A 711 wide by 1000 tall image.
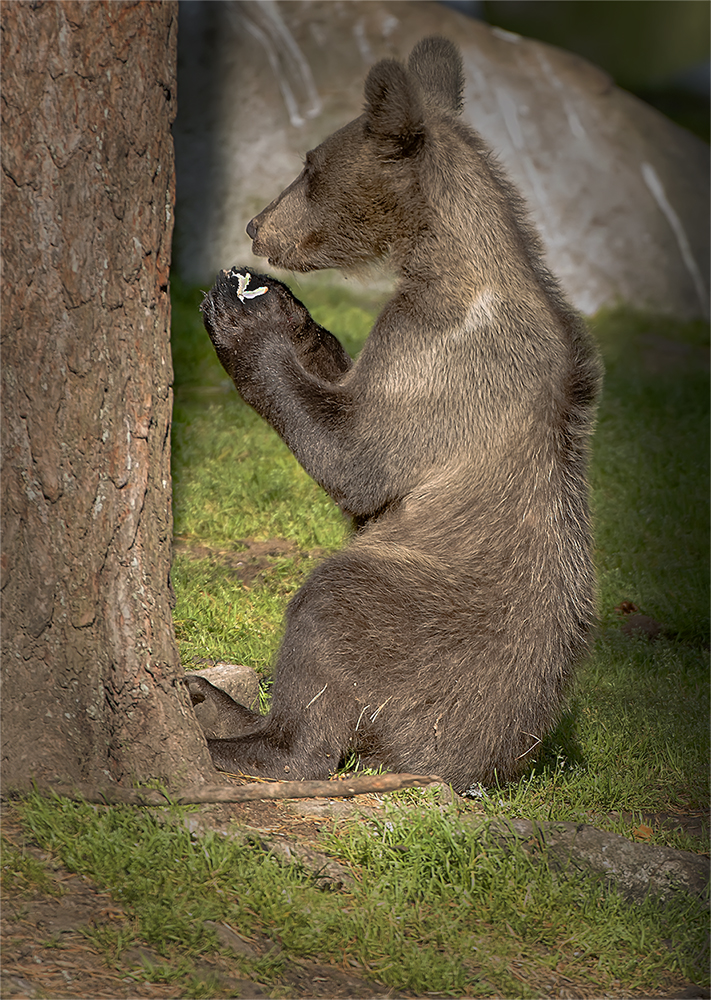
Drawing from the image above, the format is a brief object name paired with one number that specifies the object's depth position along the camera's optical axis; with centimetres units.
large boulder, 2606
